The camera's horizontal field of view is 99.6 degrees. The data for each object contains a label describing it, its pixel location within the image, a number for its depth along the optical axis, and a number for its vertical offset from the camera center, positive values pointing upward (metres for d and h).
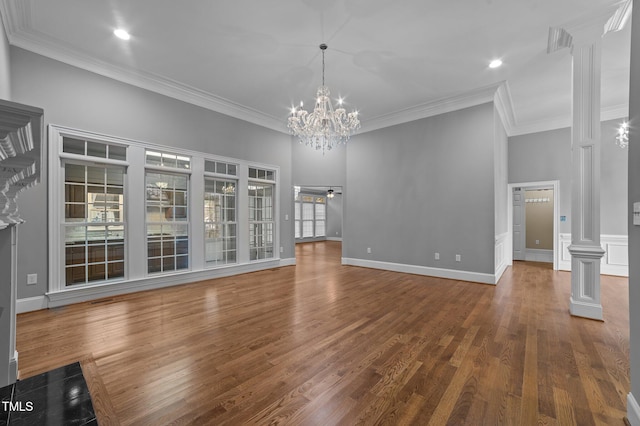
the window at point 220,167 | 5.33 +0.90
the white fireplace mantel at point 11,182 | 1.08 +0.17
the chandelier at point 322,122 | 3.94 +1.37
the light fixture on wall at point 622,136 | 5.18 +1.46
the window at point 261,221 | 6.16 -0.22
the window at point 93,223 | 3.85 -0.17
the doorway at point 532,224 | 7.37 -0.34
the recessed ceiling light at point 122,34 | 3.36 +2.24
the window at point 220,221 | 5.39 -0.19
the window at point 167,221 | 4.64 -0.17
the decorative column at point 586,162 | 3.19 +0.61
